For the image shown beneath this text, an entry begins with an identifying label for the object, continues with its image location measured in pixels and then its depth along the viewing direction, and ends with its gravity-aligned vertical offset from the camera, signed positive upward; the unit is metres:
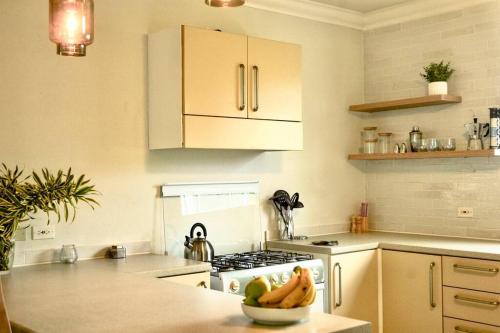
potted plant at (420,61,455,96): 4.63 +0.69
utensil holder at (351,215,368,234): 5.21 -0.42
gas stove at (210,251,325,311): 3.61 -0.56
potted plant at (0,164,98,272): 3.12 -0.11
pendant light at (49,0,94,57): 2.13 +0.51
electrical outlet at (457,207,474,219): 4.63 -0.30
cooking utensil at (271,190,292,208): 4.67 -0.19
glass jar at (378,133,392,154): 5.11 +0.23
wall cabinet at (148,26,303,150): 3.83 +0.52
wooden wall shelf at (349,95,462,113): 4.59 +0.51
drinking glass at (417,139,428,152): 4.77 +0.19
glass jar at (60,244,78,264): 3.61 -0.45
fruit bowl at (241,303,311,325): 1.94 -0.43
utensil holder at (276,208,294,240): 4.71 -0.38
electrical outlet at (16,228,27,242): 3.53 -0.32
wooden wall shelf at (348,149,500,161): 4.31 +0.12
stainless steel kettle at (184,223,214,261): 3.87 -0.45
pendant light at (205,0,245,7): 2.28 +0.61
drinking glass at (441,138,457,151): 4.60 +0.19
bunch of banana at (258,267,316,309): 1.97 -0.37
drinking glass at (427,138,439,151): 4.69 +0.19
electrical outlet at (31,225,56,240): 3.59 -0.31
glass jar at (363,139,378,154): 5.20 +0.21
